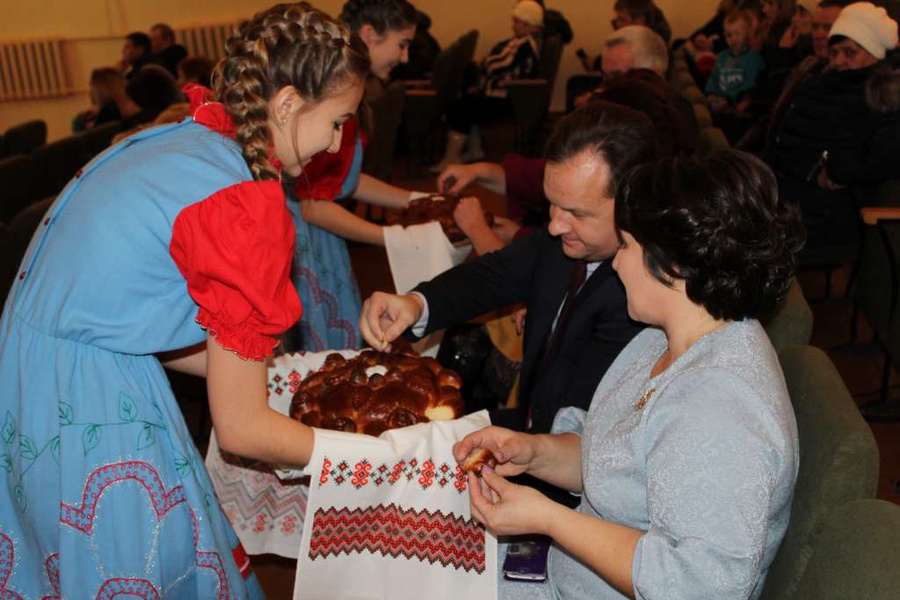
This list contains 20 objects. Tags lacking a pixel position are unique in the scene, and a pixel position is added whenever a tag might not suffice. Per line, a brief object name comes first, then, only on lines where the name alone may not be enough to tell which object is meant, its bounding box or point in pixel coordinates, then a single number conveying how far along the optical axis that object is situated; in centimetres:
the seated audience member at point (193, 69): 669
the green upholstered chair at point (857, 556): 115
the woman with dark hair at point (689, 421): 123
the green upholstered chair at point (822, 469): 139
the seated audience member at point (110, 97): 675
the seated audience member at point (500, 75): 867
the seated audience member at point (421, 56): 890
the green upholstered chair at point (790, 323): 196
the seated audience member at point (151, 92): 622
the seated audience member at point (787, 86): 496
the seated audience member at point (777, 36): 743
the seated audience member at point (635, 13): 594
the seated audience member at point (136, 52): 855
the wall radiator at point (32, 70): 943
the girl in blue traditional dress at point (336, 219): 280
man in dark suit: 188
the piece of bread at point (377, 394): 184
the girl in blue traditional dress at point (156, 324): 135
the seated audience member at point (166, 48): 870
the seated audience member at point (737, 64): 730
